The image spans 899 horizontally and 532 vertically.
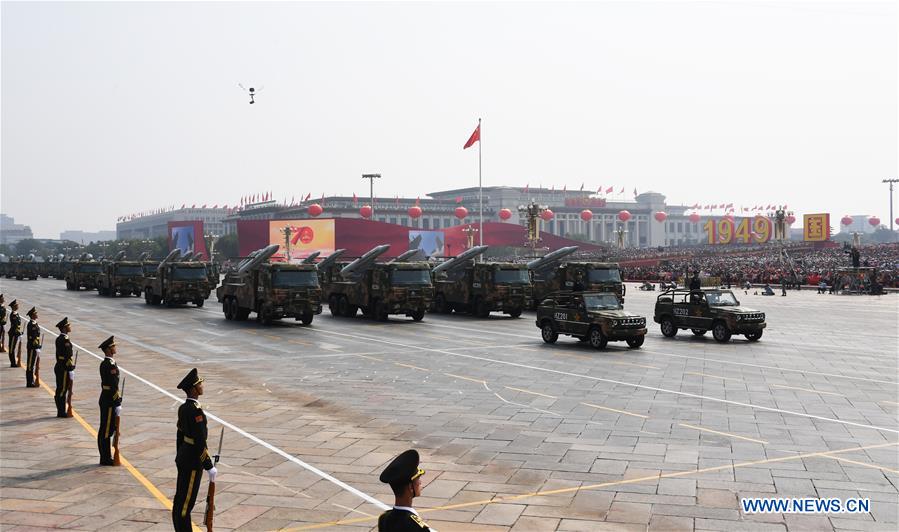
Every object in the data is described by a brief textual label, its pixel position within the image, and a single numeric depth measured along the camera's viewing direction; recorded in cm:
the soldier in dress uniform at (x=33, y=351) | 1638
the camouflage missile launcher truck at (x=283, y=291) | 3058
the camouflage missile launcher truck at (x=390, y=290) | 3284
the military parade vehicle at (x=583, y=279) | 3434
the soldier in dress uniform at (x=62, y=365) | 1355
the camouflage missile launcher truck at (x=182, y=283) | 4091
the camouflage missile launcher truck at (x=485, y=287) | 3456
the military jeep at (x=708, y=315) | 2480
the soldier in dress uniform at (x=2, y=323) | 2260
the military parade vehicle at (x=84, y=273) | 5919
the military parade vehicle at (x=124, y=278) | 5119
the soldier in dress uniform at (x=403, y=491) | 441
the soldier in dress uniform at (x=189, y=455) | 780
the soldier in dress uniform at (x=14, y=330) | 2027
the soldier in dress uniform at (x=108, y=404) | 1073
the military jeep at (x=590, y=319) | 2316
